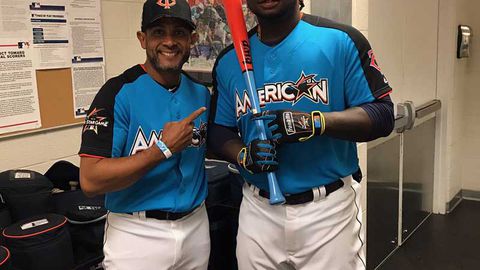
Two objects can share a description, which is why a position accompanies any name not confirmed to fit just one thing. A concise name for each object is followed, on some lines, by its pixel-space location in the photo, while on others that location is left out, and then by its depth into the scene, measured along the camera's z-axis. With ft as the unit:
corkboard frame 8.05
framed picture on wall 8.45
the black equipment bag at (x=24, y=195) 6.36
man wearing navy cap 4.50
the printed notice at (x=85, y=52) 8.48
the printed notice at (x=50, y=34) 7.87
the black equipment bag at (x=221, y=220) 6.81
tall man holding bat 4.46
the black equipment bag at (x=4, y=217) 6.19
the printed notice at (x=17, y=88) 7.48
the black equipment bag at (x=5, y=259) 5.01
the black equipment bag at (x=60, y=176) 7.25
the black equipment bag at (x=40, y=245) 5.45
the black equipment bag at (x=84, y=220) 6.23
